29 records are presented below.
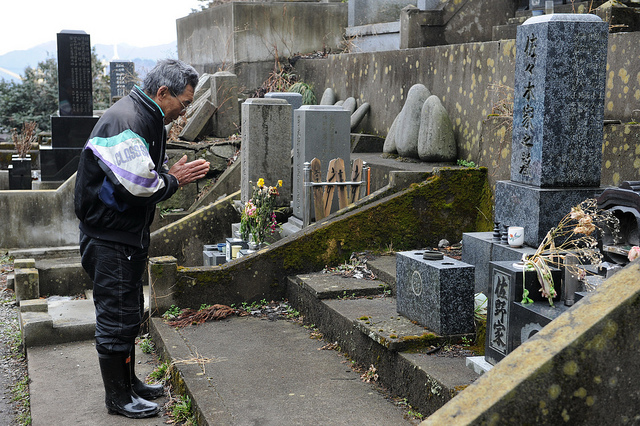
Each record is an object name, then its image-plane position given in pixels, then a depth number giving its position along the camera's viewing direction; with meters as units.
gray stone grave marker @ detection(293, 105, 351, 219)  7.13
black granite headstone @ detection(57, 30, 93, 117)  12.30
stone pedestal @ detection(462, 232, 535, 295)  4.46
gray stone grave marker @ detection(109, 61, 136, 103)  19.88
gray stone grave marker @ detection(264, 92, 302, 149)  9.82
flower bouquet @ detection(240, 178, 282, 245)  6.99
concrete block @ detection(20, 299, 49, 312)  6.09
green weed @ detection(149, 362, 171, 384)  4.66
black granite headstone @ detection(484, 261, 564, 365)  3.42
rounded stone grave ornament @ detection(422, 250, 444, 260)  4.36
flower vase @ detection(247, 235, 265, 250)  6.93
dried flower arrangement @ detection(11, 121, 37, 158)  14.87
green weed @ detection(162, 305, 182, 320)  5.48
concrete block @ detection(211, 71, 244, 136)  11.38
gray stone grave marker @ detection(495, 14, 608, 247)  4.35
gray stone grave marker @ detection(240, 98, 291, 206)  7.59
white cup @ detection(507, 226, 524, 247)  4.49
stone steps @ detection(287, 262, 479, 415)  3.64
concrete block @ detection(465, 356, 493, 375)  3.63
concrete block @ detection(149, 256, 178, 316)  5.44
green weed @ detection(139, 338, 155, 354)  5.27
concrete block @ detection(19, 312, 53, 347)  5.52
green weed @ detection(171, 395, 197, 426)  3.88
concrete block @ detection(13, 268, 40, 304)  6.89
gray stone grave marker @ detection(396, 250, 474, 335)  4.11
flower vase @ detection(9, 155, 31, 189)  11.96
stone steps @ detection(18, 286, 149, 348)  5.54
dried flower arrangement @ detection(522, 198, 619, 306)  3.37
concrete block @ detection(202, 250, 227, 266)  7.26
